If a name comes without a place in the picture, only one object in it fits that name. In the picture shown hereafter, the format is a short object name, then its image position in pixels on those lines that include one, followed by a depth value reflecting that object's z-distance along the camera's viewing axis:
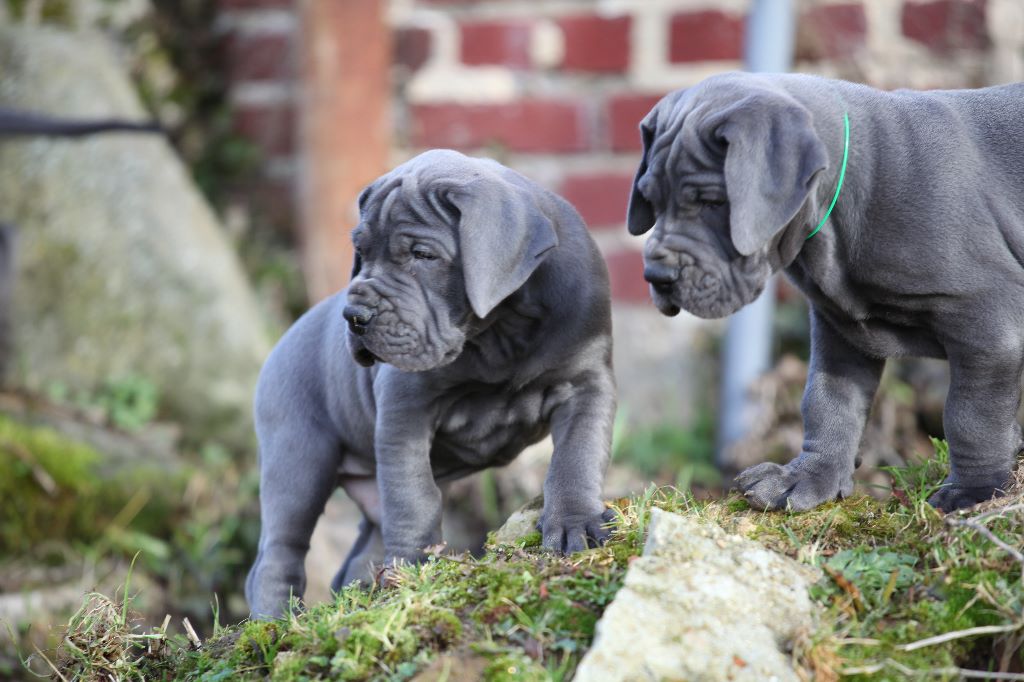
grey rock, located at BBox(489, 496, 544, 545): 3.92
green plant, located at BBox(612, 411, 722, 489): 7.35
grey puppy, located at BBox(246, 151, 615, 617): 3.78
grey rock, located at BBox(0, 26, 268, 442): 7.46
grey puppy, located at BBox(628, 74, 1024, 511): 3.53
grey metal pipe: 7.07
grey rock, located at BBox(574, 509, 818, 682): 2.83
